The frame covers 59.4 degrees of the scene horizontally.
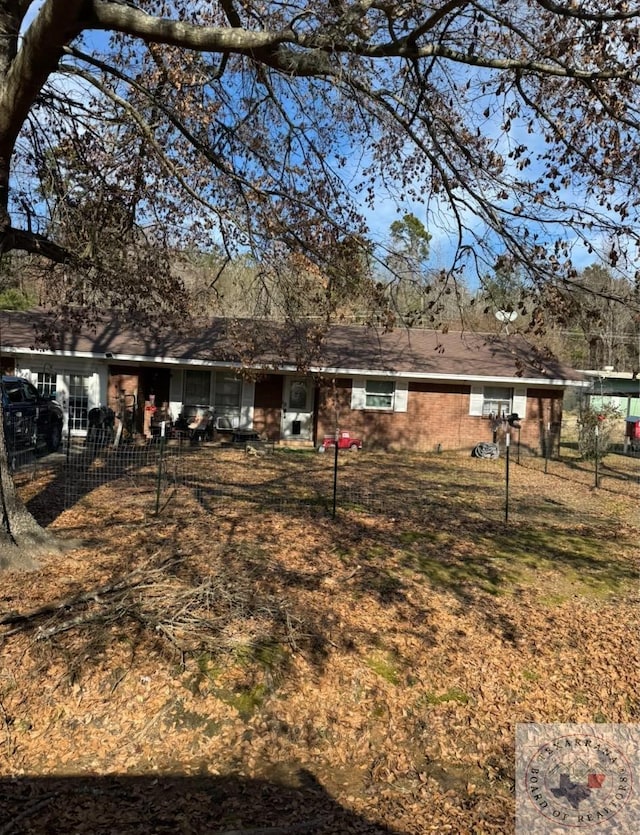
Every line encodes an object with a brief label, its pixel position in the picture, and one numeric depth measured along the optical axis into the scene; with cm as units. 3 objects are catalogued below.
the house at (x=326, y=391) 1705
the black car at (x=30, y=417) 1280
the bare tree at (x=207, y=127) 489
